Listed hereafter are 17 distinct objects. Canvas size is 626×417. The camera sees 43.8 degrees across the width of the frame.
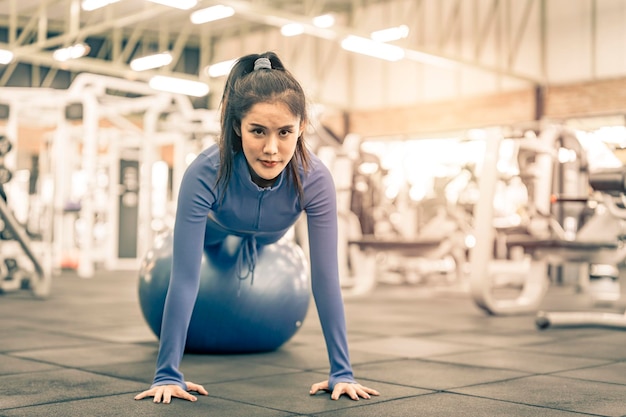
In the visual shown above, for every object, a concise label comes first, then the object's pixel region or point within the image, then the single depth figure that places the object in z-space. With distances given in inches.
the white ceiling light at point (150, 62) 494.6
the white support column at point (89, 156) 331.3
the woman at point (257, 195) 81.4
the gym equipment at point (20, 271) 210.7
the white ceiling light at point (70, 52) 481.1
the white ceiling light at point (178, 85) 476.7
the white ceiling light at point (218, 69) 523.2
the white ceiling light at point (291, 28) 425.1
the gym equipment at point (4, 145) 224.2
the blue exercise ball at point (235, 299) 111.5
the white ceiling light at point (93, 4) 402.3
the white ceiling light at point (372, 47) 419.5
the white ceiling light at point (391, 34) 434.9
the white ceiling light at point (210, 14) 414.0
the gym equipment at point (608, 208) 157.3
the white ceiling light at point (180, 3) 341.7
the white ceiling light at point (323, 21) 394.6
